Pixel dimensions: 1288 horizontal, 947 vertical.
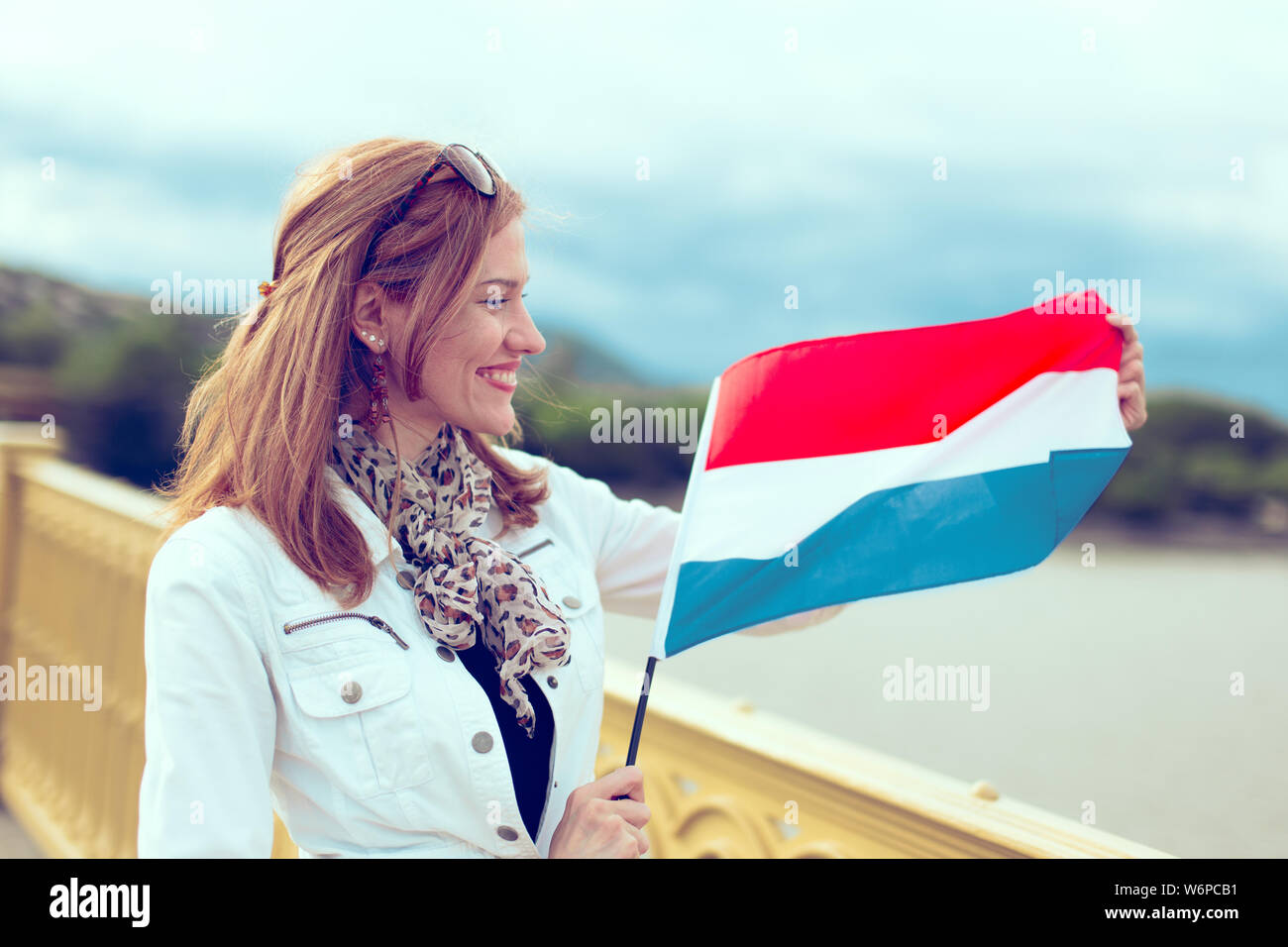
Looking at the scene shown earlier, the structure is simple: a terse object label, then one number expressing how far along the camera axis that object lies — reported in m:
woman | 1.05
